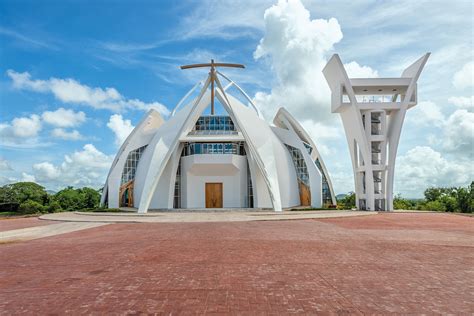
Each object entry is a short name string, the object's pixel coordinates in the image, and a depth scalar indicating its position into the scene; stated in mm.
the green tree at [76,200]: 38469
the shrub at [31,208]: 36562
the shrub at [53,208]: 36719
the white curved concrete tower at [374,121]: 27641
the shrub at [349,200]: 42038
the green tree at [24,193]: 41125
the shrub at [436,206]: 37131
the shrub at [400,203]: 37969
